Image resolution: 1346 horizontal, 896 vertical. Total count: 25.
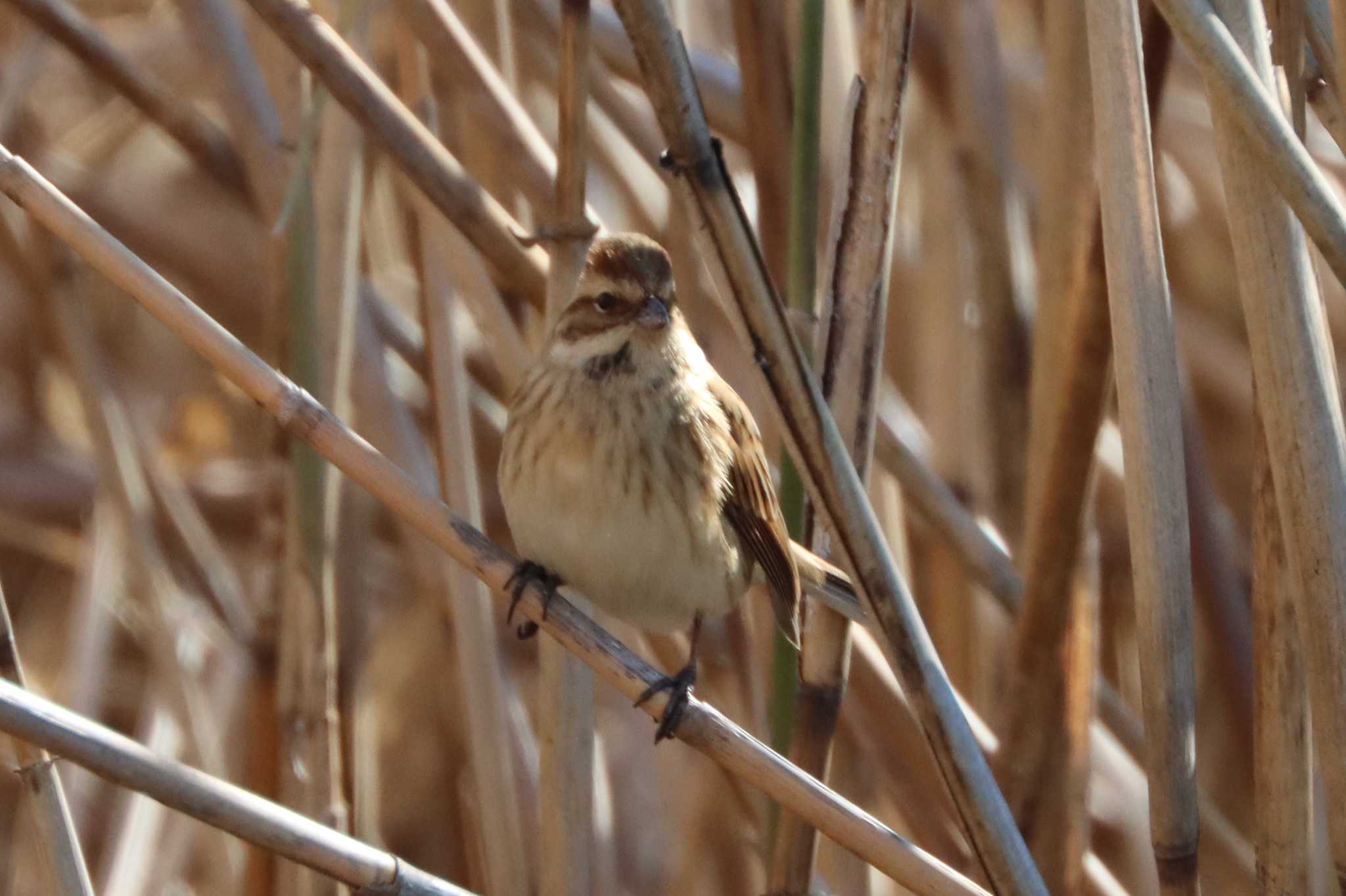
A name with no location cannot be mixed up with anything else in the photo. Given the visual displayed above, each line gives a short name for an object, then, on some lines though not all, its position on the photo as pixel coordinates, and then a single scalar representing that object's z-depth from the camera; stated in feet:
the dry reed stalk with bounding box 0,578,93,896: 10.47
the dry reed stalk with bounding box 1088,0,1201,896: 10.19
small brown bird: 13.44
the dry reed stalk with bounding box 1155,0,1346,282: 9.24
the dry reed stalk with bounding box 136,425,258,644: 18.76
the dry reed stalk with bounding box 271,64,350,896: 13.16
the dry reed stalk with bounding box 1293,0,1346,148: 11.10
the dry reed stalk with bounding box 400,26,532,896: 14.46
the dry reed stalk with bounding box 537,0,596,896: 12.55
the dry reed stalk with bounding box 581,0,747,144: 17.17
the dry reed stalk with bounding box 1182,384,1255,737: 17.76
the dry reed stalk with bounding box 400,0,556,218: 13.80
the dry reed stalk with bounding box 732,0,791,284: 14.20
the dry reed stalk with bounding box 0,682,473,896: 8.61
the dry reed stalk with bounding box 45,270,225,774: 17.75
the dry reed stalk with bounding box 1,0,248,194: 16.38
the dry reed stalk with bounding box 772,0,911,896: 11.31
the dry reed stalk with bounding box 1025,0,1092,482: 13.39
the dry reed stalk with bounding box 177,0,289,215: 15.60
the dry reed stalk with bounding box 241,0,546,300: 12.02
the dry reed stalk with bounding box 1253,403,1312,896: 10.71
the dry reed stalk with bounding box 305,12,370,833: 13.76
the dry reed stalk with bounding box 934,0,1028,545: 17.39
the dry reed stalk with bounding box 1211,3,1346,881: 9.82
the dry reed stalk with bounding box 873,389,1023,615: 15.66
